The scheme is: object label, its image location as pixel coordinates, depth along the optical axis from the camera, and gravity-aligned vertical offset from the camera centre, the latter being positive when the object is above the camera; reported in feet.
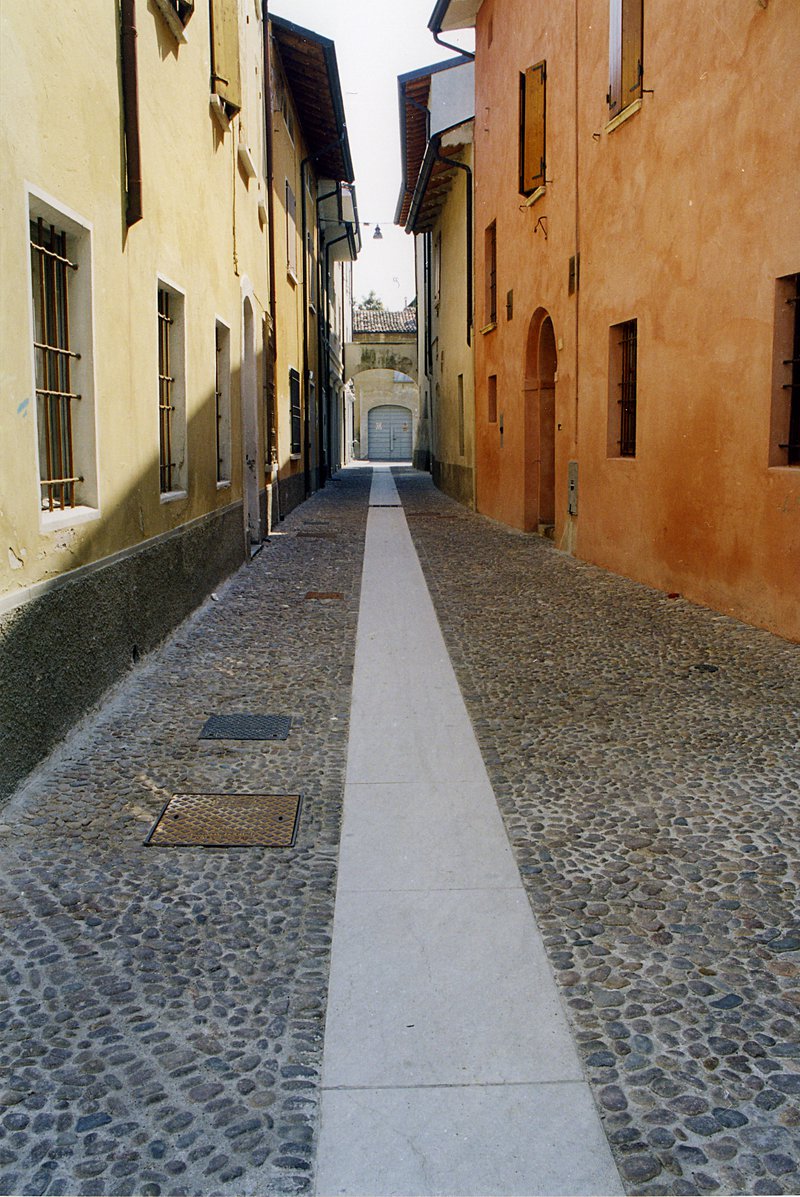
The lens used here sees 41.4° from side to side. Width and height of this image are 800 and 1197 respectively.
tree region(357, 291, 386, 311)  337.48 +53.81
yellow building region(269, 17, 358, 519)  52.70 +15.19
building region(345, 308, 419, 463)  166.71 +10.49
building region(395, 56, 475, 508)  64.13 +17.31
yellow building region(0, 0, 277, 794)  13.87 +2.40
